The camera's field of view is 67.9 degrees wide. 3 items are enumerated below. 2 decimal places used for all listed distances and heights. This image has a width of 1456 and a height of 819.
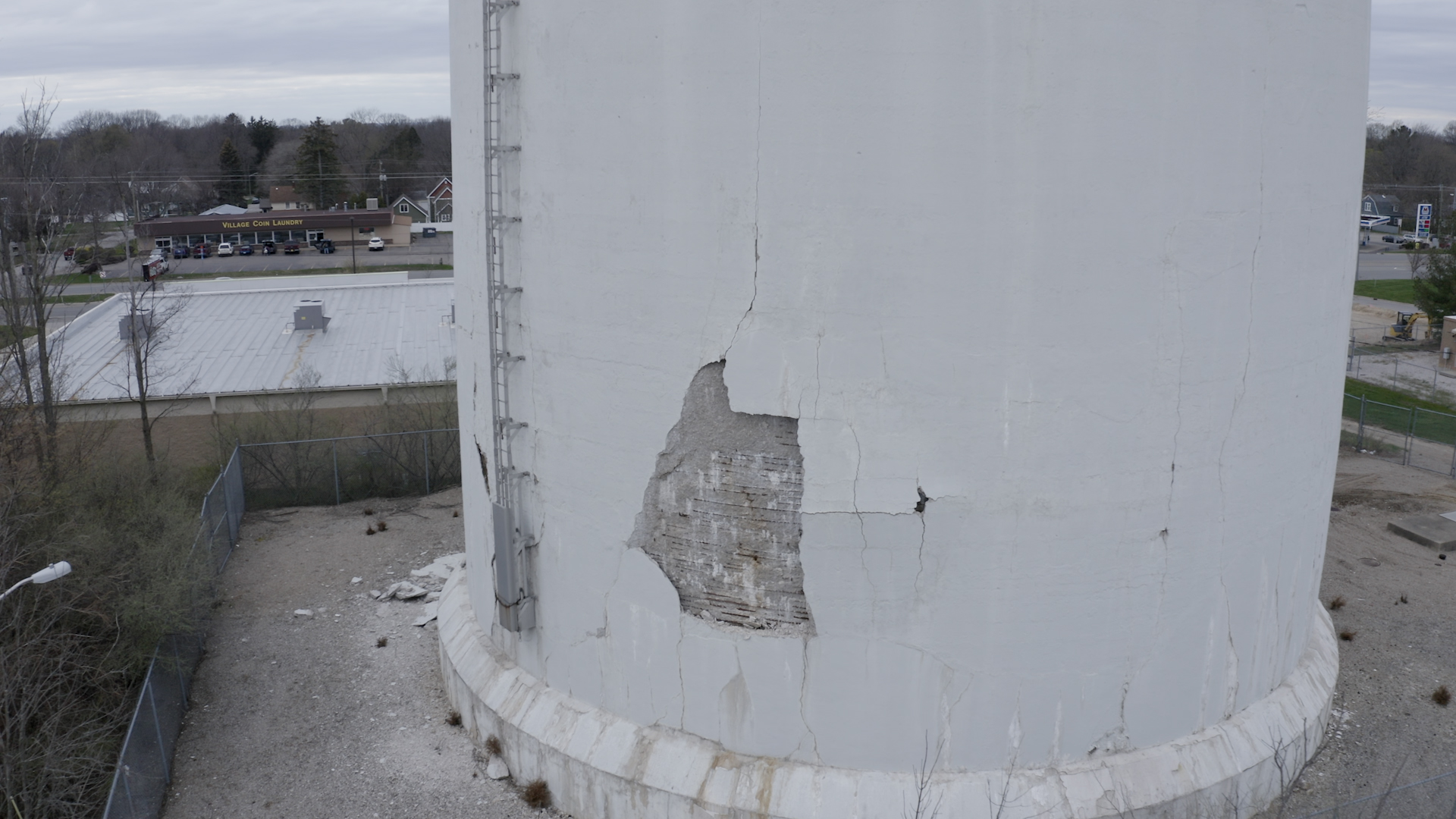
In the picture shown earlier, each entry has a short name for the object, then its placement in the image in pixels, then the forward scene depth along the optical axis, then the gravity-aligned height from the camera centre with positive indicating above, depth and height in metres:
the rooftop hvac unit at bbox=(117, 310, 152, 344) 24.68 -2.12
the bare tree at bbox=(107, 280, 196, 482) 23.44 -2.74
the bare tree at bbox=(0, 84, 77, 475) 21.28 -0.76
